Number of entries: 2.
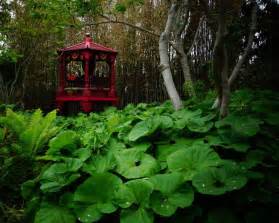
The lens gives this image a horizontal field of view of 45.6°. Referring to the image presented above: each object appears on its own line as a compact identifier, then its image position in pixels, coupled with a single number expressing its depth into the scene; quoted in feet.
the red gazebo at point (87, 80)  25.49
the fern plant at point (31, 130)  8.86
